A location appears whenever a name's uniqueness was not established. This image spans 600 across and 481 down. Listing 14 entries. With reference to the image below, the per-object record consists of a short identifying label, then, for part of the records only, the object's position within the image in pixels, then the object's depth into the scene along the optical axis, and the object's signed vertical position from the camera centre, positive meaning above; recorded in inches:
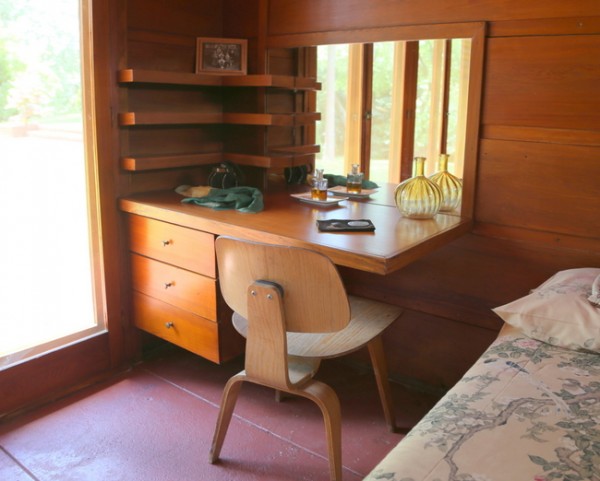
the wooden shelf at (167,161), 93.4 -6.6
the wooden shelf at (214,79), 90.8 +6.1
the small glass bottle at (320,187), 90.6 -9.7
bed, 42.2 -22.8
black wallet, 74.6 -12.7
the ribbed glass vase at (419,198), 80.3 -9.8
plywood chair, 61.7 -20.7
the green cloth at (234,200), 85.8 -11.4
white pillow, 59.4 -18.9
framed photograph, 101.5 +10.3
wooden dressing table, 71.2 -14.7
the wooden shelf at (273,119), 96.8 +0.2
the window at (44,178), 82.7 -8.6
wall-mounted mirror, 80.9 +3.6
